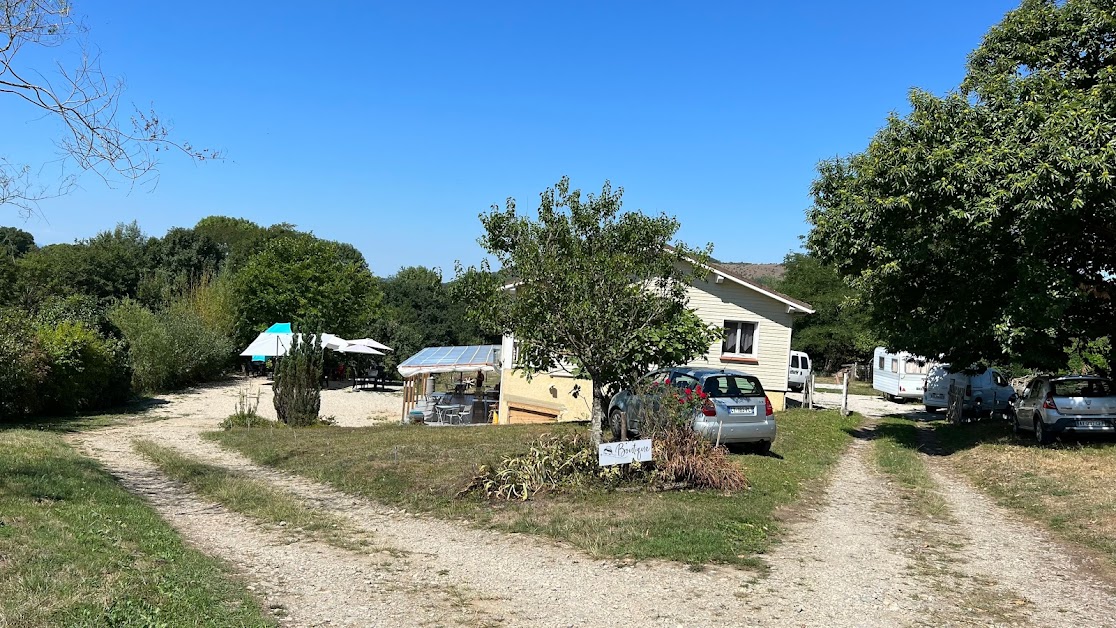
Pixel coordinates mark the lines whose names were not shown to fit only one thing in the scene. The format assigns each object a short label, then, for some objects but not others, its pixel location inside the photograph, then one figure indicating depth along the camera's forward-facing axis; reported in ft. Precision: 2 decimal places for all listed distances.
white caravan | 105.50
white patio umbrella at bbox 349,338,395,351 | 111.96
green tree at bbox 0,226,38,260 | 255.50
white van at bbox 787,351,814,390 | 117.29
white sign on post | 31.78
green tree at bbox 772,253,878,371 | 167.73
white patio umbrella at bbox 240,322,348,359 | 97.96
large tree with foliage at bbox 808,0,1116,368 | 41.19
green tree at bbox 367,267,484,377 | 177.52
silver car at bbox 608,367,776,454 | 41.98
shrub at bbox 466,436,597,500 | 31.91
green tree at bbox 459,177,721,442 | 32.55
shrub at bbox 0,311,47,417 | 63.16
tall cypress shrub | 64.08
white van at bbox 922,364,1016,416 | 78.69
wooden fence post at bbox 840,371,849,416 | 77.47
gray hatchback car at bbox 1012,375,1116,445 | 48.75
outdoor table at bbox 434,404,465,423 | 75.01
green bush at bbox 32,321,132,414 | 68.85
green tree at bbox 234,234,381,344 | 138.10
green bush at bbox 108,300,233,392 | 100.68
